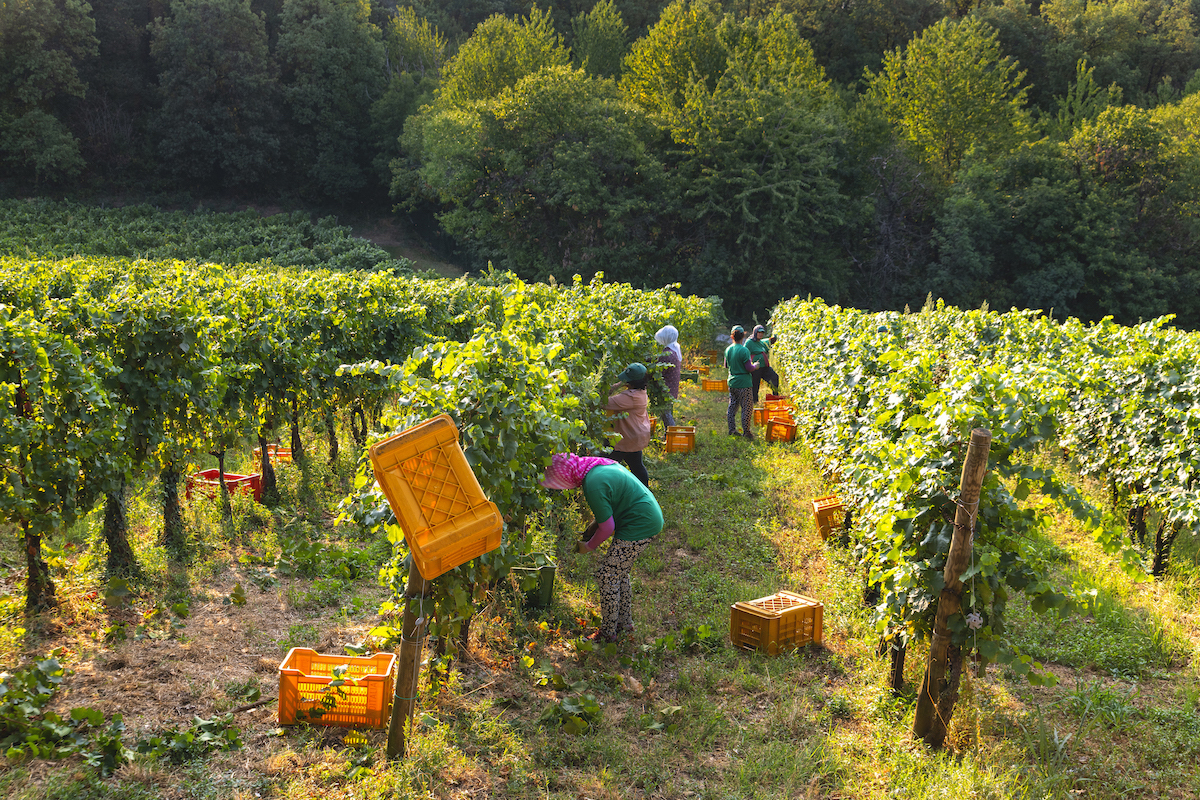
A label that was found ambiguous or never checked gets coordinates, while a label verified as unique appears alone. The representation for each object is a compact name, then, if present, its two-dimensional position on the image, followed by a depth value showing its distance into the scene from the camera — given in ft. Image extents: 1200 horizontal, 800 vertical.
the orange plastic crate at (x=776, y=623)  17.01
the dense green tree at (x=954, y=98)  130.00
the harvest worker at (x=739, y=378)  35.06
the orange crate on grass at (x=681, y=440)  35.14
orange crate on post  10.30
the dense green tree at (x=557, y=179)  109.50
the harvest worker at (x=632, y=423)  22.70
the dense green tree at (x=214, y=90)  134.51
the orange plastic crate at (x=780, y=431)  36.81
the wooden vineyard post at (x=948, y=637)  12.40
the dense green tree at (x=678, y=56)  130.21
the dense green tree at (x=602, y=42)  153.69
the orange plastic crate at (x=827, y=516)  24.12
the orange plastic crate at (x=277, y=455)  30.68
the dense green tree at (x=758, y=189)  110.11
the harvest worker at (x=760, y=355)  39.47
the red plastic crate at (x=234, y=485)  25.39
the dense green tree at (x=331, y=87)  142.31
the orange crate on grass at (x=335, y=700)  12.92
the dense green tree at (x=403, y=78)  147.32
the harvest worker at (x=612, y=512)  15.71
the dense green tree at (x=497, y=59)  138.21
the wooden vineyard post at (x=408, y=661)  11.53
